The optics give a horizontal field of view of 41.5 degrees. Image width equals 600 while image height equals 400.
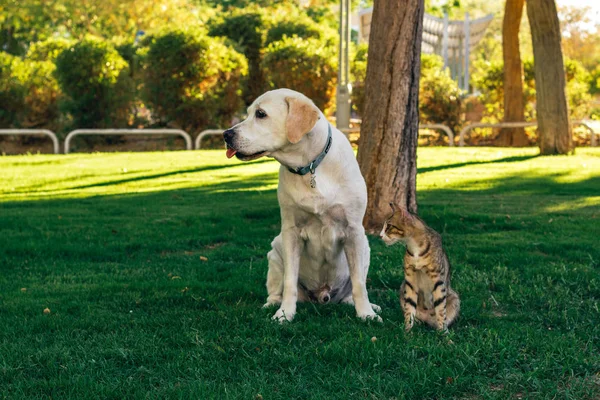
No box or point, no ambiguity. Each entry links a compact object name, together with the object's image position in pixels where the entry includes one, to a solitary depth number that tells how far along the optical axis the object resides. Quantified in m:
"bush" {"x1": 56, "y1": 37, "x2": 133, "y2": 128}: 21.84
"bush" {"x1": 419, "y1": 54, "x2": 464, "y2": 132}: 23.17
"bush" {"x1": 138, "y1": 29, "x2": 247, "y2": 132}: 21.69
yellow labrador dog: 5.20
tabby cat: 5.02
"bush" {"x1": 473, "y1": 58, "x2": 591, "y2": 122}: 24.45
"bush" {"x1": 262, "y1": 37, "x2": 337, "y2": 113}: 22.66
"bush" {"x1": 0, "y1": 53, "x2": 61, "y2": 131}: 22.67
